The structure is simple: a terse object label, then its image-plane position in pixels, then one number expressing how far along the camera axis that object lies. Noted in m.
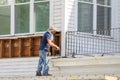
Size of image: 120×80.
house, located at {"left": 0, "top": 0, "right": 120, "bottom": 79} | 19.91
